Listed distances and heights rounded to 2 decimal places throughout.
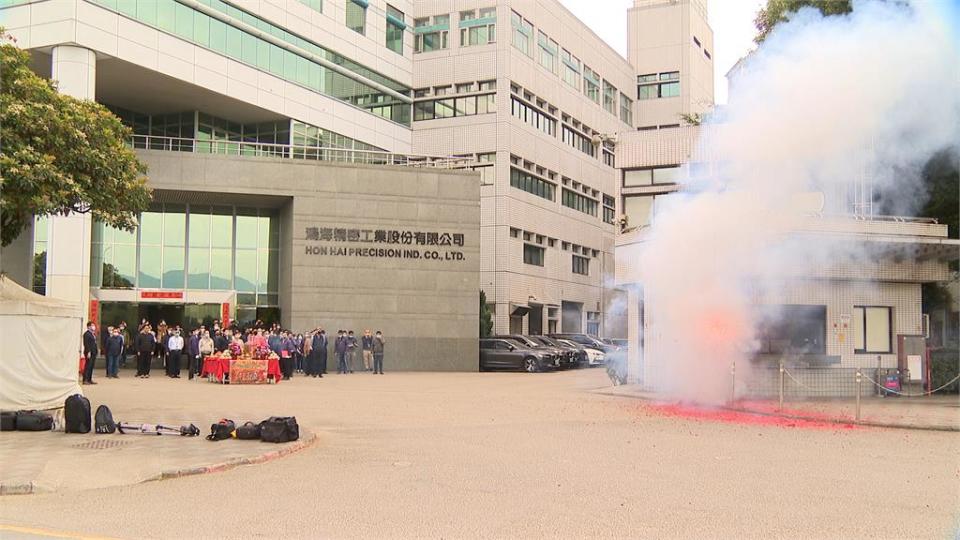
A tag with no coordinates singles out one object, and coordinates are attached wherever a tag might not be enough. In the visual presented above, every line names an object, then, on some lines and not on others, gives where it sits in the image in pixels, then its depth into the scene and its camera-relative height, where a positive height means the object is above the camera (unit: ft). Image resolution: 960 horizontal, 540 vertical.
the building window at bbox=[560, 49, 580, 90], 175.65 +53.30
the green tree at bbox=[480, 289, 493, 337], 137.45 -0.47
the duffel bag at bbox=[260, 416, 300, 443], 37.37 -5.21
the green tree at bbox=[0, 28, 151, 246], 43.80 +9.03
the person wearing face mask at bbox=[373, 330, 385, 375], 101.51 -4.34
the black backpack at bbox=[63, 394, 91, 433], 39.83 -4.92
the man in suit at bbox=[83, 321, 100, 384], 73.46 -3.32
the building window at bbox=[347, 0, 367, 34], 135.33 +49.46
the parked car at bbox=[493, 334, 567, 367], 108.70 -4.05
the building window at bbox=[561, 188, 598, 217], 175.42 +25.01
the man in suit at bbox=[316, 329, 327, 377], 92.79 -4.36
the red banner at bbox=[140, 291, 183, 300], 105.60 +2.44
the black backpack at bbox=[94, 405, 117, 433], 39.99 -5.26
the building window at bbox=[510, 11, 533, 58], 154.61 +53.93
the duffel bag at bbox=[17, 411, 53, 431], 41.04 -5.38
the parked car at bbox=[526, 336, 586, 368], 112.57 -5.05
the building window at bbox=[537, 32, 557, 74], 165.89 +53.74
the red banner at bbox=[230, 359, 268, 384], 77.97 -5.32
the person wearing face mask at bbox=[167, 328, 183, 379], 87.86 -4.43
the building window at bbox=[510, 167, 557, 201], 154.30 +25.59
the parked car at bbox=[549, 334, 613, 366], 121.39 -4.66
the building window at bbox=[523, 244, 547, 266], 158.21 +12.06
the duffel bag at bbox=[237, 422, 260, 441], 38.24 -5.42
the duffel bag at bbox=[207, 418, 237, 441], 38.11 -5.37
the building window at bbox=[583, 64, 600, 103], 186.02 +52.70
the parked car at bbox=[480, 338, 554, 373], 106.93 -5.23
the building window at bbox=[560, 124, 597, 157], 175.32 +38.47
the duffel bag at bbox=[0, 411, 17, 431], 41.04 -5.39
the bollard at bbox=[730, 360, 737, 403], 56.18 -4.21
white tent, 43.78 -2.01
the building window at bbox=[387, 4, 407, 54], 147.33 +51.61
